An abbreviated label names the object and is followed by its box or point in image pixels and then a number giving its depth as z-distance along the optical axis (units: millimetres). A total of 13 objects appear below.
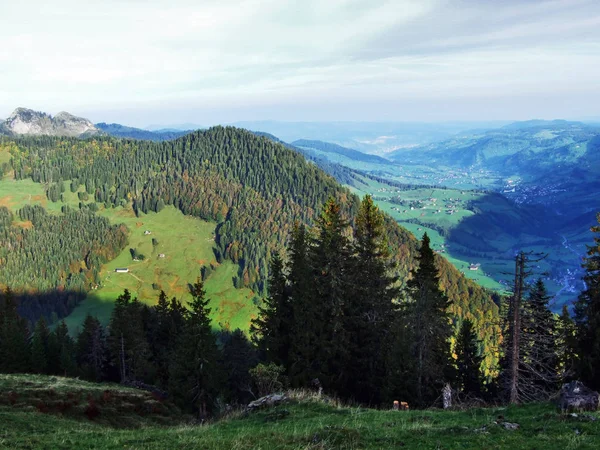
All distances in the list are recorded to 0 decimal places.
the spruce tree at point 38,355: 71062
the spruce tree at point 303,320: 43656
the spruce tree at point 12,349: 66500
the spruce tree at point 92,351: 78562
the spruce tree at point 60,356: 75188
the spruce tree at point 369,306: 43656
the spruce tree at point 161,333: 81000
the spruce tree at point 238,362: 68250
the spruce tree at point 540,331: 36769
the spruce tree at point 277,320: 50188
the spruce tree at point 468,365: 54778
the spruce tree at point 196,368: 50938
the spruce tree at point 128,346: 71375
